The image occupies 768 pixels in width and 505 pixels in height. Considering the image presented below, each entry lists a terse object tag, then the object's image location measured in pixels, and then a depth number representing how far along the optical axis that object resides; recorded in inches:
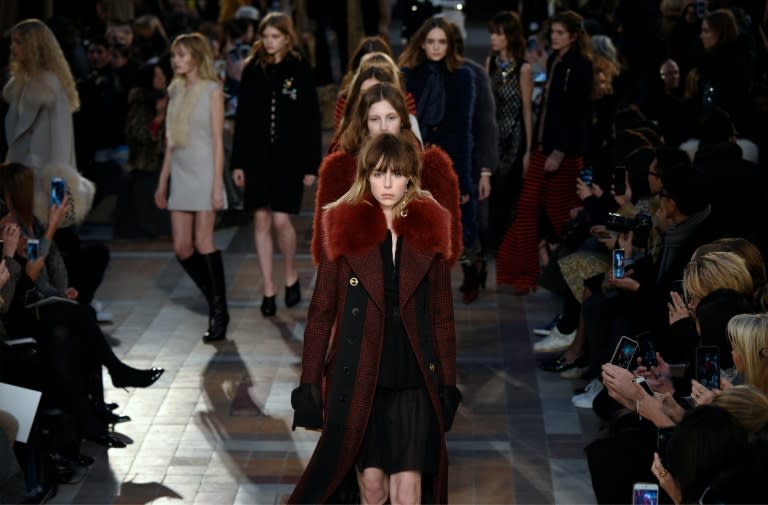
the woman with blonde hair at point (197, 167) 722.8
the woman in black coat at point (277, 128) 758.5
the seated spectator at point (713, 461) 336.2
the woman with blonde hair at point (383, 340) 447.5
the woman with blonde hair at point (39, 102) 751.1
